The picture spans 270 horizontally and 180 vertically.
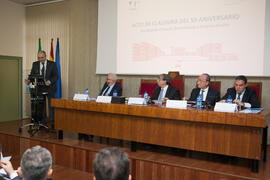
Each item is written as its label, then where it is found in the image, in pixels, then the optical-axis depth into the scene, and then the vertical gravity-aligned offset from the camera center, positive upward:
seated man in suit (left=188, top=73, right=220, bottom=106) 3.35 -0.14
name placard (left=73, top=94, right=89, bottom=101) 3.44 -0.27
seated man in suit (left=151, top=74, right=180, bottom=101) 3.60 -0.15
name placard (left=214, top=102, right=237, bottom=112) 2.44 -0.26
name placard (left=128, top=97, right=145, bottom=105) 3.01 -0.27
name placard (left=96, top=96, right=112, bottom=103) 3.18 -0.26
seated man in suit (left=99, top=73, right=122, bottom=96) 3.99 -0.14
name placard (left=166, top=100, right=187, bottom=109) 2.67 -0.26
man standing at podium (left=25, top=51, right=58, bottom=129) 4.36 +0.09
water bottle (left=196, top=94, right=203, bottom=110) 2.72 -0.25
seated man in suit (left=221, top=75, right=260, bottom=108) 3.08 -0.16
